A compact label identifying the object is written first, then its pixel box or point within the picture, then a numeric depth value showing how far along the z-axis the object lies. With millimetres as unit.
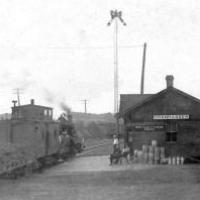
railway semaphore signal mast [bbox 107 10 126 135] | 36362
